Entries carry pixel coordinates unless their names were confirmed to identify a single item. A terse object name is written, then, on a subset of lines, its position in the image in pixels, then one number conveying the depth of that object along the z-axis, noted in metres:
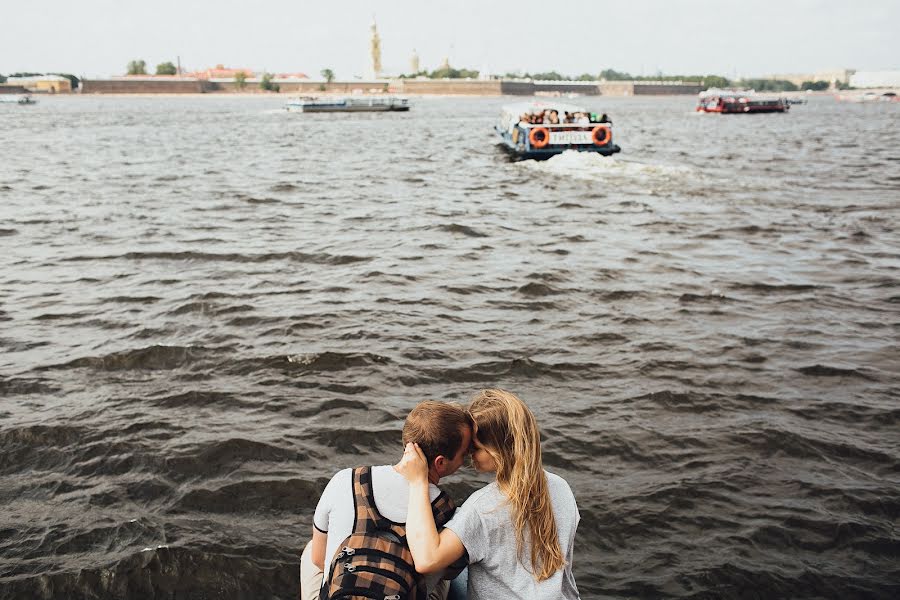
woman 2.44
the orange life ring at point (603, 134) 27.19
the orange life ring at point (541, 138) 27.33
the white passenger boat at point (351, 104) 76.31
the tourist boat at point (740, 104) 75.50
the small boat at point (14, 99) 102.65
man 2.47
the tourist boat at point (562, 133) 27.33
